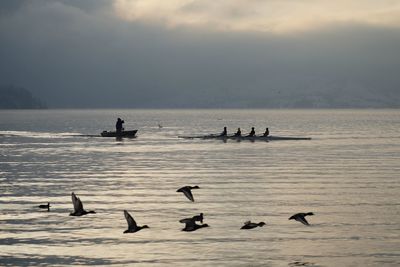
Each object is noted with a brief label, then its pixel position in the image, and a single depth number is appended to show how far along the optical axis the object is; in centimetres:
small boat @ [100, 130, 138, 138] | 11069
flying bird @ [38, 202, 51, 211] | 3706
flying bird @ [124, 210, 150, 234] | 2982
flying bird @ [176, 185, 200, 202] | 3562
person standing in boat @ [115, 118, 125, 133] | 10239
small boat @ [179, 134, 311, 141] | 9857
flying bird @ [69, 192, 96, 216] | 3334
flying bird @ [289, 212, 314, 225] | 3247
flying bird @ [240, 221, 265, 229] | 3148
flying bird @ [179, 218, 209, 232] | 3142
